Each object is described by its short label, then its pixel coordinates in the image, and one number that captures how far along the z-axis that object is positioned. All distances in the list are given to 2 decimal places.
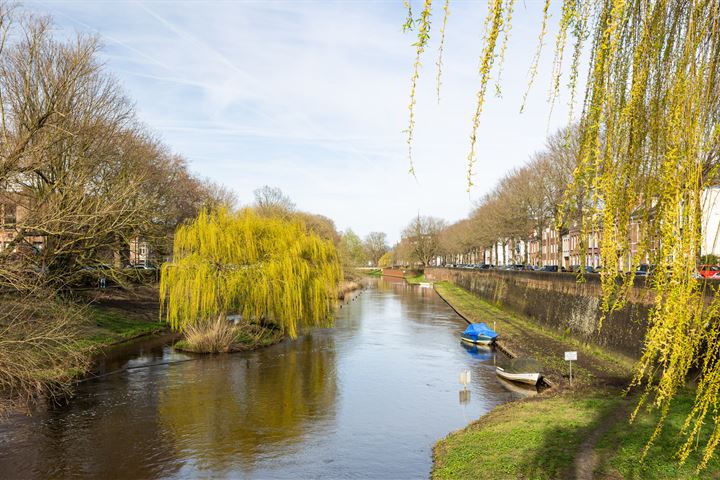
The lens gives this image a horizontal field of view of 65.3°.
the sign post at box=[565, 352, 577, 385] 21.80
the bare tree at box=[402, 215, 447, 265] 140.50
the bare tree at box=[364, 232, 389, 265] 191.88
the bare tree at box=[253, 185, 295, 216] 80.79
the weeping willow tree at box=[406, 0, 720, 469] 3.91
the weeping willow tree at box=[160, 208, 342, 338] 31.56
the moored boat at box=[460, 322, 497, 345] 35.50
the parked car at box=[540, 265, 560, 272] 65.26
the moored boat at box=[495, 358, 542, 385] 24.16
